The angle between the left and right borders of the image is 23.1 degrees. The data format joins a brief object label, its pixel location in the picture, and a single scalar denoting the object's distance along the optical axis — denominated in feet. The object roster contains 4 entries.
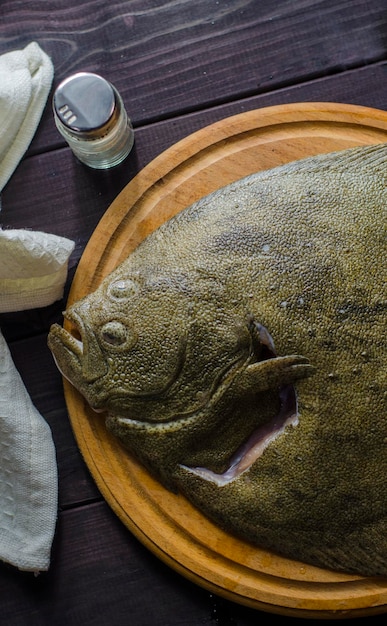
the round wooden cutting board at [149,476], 2.21
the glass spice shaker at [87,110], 2.22
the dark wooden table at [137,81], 2.37
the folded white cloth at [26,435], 2.28
